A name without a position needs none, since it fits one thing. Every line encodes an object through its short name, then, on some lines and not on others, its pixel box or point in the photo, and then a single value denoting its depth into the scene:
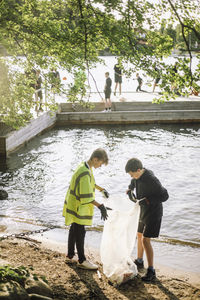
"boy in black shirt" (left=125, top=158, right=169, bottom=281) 5.45
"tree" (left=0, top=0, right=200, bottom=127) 6.42
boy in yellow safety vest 5.42
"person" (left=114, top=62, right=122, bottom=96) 24.08
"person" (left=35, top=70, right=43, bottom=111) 19.00
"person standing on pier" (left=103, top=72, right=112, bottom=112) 19.92
